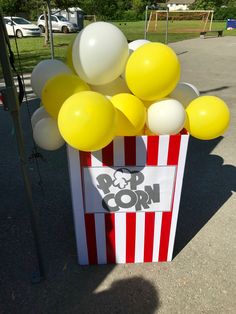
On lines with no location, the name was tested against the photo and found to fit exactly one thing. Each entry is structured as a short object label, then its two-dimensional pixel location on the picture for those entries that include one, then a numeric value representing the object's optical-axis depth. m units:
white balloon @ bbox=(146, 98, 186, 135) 1.84
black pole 1.71
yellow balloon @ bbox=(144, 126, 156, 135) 2.06
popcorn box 1.98
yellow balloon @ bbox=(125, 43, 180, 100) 1.79
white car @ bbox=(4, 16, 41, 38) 18.30
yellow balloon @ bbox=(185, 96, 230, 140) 1.94
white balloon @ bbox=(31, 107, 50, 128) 2.10
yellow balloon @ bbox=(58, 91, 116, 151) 1.62
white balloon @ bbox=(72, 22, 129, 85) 1.82
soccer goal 22.96
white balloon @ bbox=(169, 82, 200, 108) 2.17
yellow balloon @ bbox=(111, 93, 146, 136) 1.83
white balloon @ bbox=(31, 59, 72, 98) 2.04
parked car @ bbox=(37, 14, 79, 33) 20.92
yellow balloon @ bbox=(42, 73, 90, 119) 1.82
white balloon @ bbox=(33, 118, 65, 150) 1.98
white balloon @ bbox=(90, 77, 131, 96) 2.07
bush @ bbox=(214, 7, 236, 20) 40.38
